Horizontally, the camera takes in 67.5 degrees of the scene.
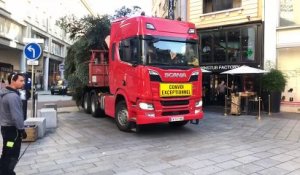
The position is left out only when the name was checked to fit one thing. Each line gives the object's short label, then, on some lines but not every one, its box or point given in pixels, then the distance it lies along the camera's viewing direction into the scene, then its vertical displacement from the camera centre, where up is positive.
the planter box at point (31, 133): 5.82 -1.20
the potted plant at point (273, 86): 10.38 +0.15
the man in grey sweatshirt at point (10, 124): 3.51 -0.59
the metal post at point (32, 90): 7.48 -0.11
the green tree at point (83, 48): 9.45 +1.70
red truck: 6.13 +0.46
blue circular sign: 7.21 +1.19
